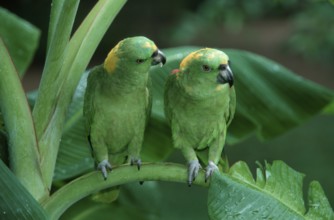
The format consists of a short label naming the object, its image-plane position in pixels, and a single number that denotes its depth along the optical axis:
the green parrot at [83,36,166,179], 5.75
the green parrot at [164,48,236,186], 5.76
